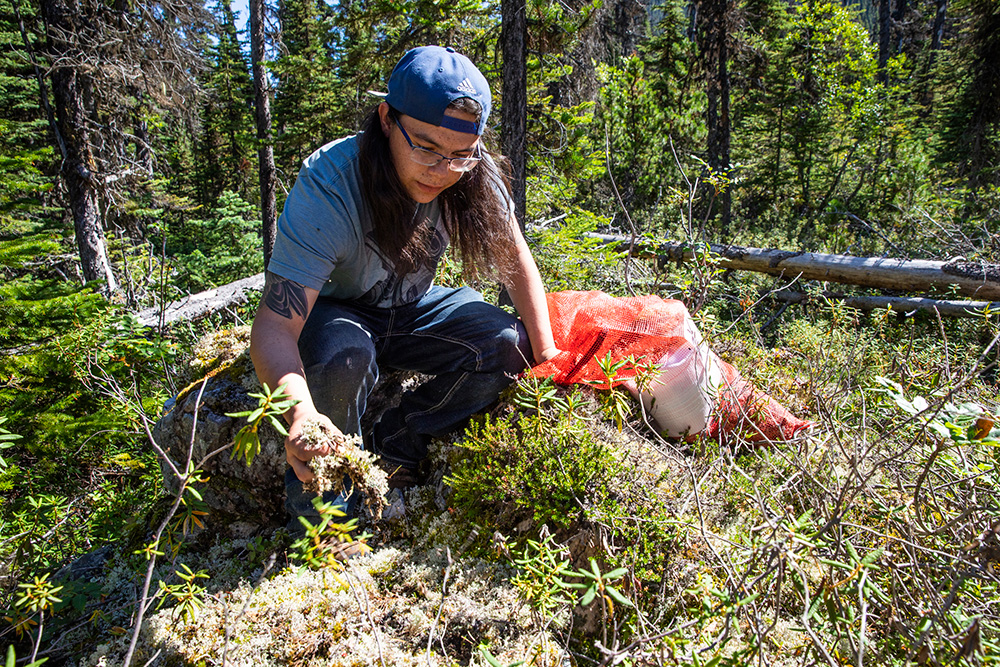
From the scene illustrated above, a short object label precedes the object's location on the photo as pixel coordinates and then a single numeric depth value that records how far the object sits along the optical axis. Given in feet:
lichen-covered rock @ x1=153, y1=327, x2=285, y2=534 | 8.32
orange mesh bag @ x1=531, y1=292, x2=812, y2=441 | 8.07
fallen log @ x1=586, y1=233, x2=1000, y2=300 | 19.39
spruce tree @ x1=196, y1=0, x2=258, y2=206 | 72.33
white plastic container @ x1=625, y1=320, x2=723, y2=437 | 8.00
